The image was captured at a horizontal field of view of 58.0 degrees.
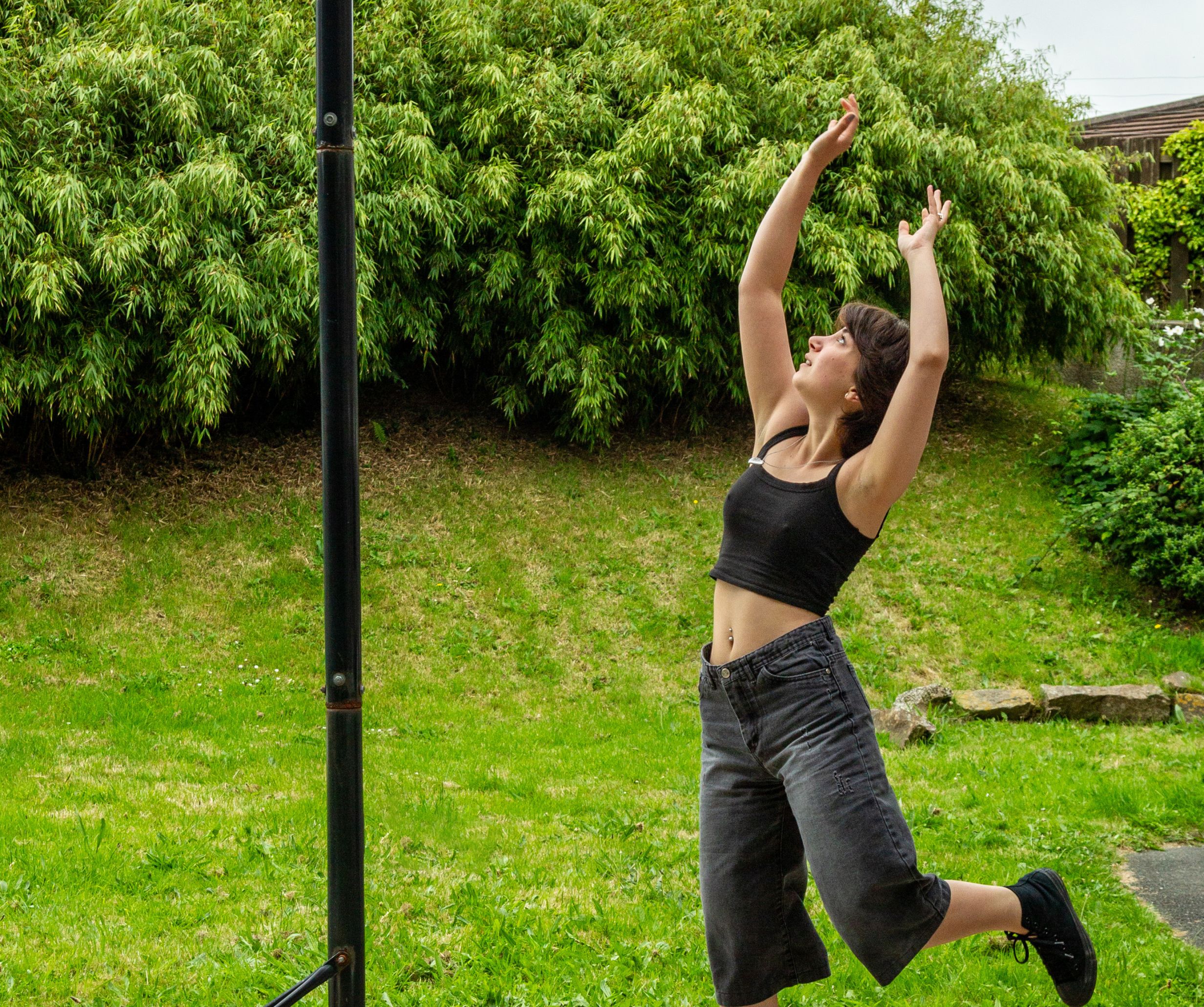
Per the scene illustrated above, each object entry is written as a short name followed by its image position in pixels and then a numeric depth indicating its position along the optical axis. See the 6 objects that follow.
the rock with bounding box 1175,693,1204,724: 6.42
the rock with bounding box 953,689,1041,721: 6.42
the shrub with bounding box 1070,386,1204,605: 7.63
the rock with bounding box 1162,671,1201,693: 6.85
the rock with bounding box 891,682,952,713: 6.44
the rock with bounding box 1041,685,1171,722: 6.33
